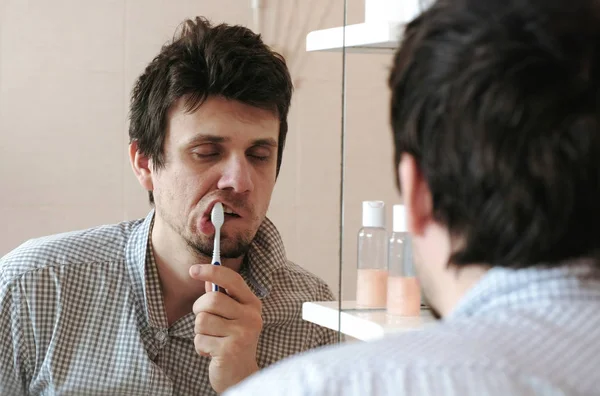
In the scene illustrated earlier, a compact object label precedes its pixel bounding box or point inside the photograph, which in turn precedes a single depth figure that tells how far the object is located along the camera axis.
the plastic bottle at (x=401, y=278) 0.84
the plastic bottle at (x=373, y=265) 0.85
